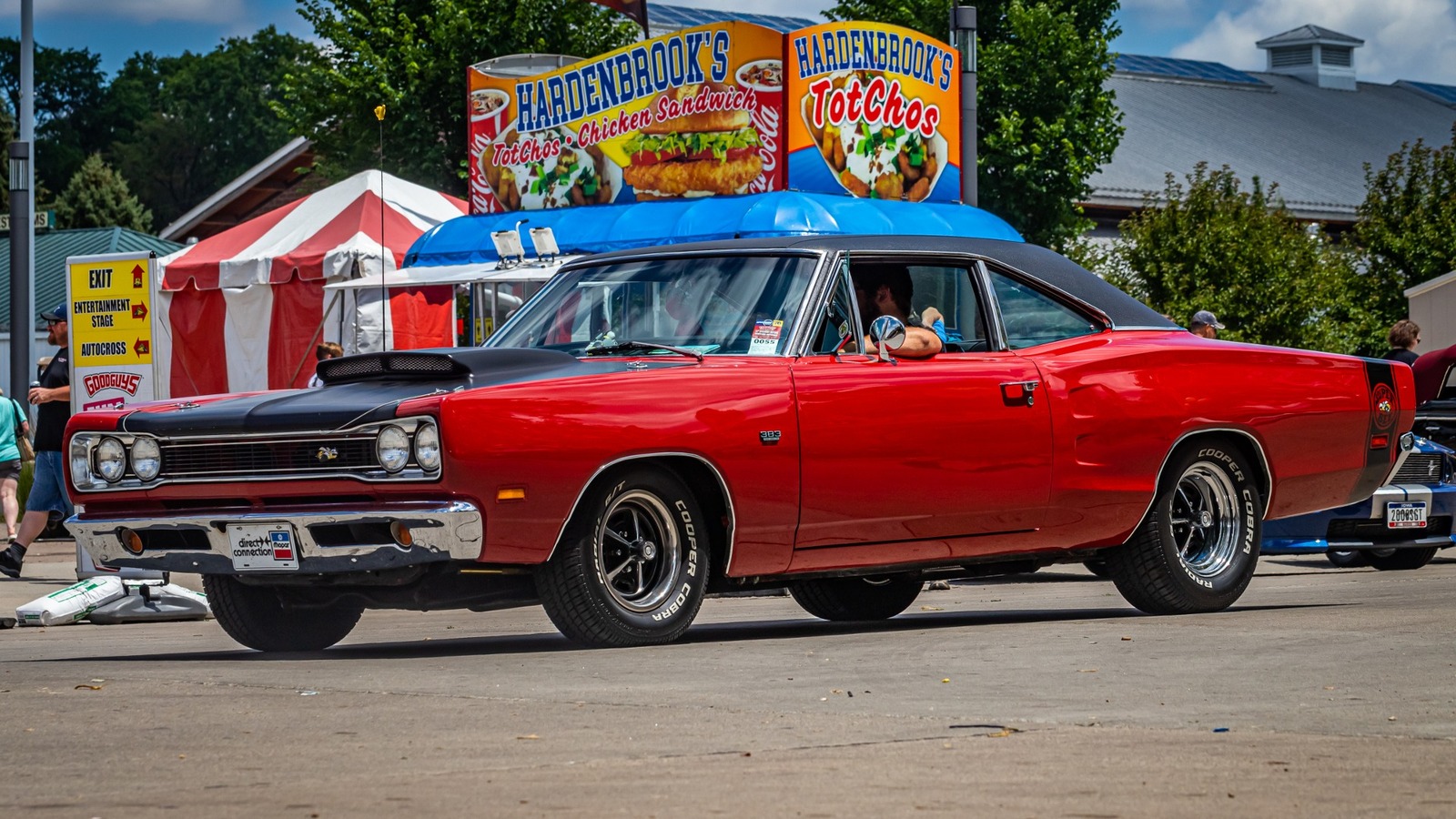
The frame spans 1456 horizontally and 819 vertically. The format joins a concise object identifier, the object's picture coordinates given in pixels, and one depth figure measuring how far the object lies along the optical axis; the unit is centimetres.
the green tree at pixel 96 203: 7731
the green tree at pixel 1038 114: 4391
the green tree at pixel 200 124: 9906
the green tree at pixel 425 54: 4078
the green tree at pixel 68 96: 10375
